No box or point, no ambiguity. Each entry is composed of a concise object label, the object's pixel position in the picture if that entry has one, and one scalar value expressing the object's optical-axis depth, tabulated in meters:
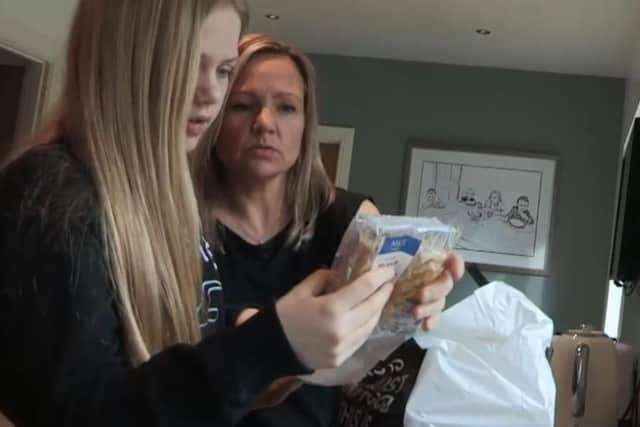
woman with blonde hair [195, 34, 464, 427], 1.18
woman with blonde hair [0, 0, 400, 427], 0.62
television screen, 2.25
